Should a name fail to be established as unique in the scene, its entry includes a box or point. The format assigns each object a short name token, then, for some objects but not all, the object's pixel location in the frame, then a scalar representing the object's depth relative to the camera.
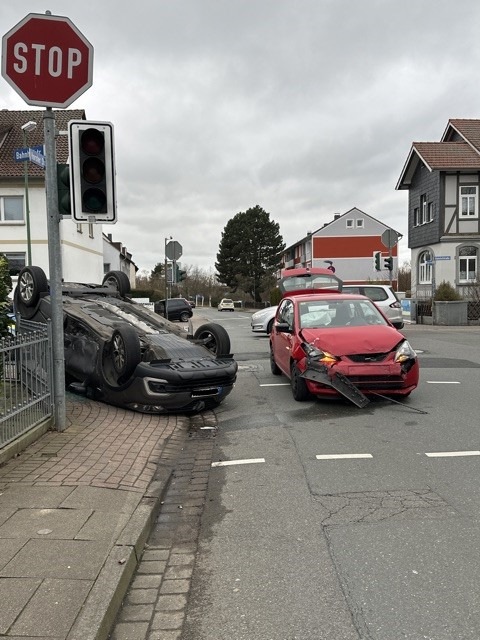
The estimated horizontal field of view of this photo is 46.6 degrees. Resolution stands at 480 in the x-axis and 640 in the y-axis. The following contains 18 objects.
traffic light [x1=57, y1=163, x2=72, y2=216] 5.89
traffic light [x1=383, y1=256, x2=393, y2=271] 23.42
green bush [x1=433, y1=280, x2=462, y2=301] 25.64
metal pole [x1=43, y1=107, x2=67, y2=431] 5.95
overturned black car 7.12
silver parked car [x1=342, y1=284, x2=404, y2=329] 18.19
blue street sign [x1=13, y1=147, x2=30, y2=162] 10.74
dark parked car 34.74
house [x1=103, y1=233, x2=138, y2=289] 58.68
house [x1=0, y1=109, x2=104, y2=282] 30.52
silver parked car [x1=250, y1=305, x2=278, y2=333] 20.08
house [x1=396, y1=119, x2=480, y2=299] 31.16
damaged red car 7.43
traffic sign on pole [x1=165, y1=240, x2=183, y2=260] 17.56
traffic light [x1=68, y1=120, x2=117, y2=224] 5.78
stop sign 5.46
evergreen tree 78.56
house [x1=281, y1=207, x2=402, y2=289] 68.00
